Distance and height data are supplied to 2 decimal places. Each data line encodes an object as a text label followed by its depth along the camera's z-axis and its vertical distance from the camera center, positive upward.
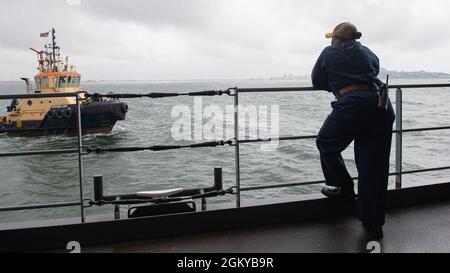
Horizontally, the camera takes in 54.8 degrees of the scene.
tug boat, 27.05 -0.56
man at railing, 2.68 -0.13
